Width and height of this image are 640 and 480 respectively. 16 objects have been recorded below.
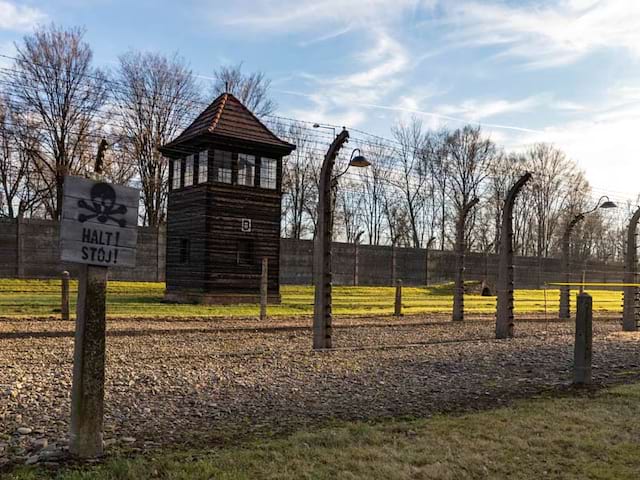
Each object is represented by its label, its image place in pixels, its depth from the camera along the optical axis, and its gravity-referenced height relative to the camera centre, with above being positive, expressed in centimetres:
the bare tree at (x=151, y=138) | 3984 +761
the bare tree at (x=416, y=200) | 5085 +517
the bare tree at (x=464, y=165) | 5291 +866
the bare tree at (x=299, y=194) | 4641 +496
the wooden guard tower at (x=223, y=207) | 2220 +190
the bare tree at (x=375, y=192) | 4784 +557
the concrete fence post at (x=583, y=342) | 761 -93
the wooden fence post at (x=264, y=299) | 1678 -109
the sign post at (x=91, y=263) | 442 -6
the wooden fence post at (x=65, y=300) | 1486 -111
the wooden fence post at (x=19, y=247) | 2569 +23
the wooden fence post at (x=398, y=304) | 1930 -129
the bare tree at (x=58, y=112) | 3528 +819
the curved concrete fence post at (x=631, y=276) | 1602 -19
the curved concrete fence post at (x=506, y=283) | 1361 -39
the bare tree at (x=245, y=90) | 4603 +1263
